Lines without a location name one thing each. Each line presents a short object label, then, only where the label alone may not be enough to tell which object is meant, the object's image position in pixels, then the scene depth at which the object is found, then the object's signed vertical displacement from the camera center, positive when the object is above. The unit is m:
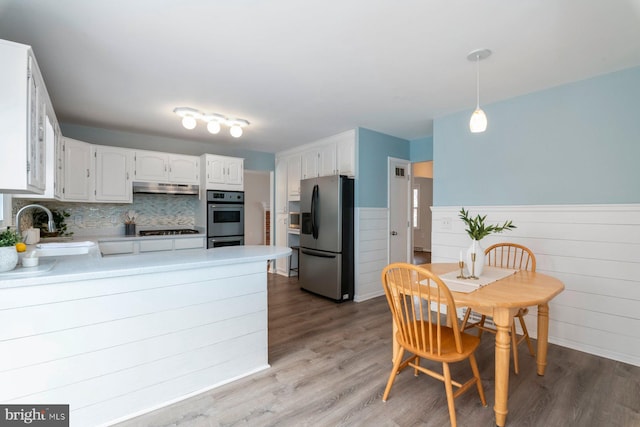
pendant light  2.13 +0.72
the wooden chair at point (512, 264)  2.30 -0.51
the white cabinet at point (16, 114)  1.47 +0.51
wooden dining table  1.64 -0.50
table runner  1.89 -0.47
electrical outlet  3.52 -0.11
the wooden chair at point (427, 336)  1.65 -0.77
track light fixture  3.30 +1.16
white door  4.58 +0.06
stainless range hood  4.29 +0.40
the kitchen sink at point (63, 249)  2.59 -0.32
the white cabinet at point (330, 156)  4.29 +0.92
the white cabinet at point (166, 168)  4.26 +0.71
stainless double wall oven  4.60 -0.07
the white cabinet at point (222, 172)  4.62 +0.68
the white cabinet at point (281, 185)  5.60 +0.55
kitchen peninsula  1.50 -0.71
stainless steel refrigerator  4.01 -0.33
